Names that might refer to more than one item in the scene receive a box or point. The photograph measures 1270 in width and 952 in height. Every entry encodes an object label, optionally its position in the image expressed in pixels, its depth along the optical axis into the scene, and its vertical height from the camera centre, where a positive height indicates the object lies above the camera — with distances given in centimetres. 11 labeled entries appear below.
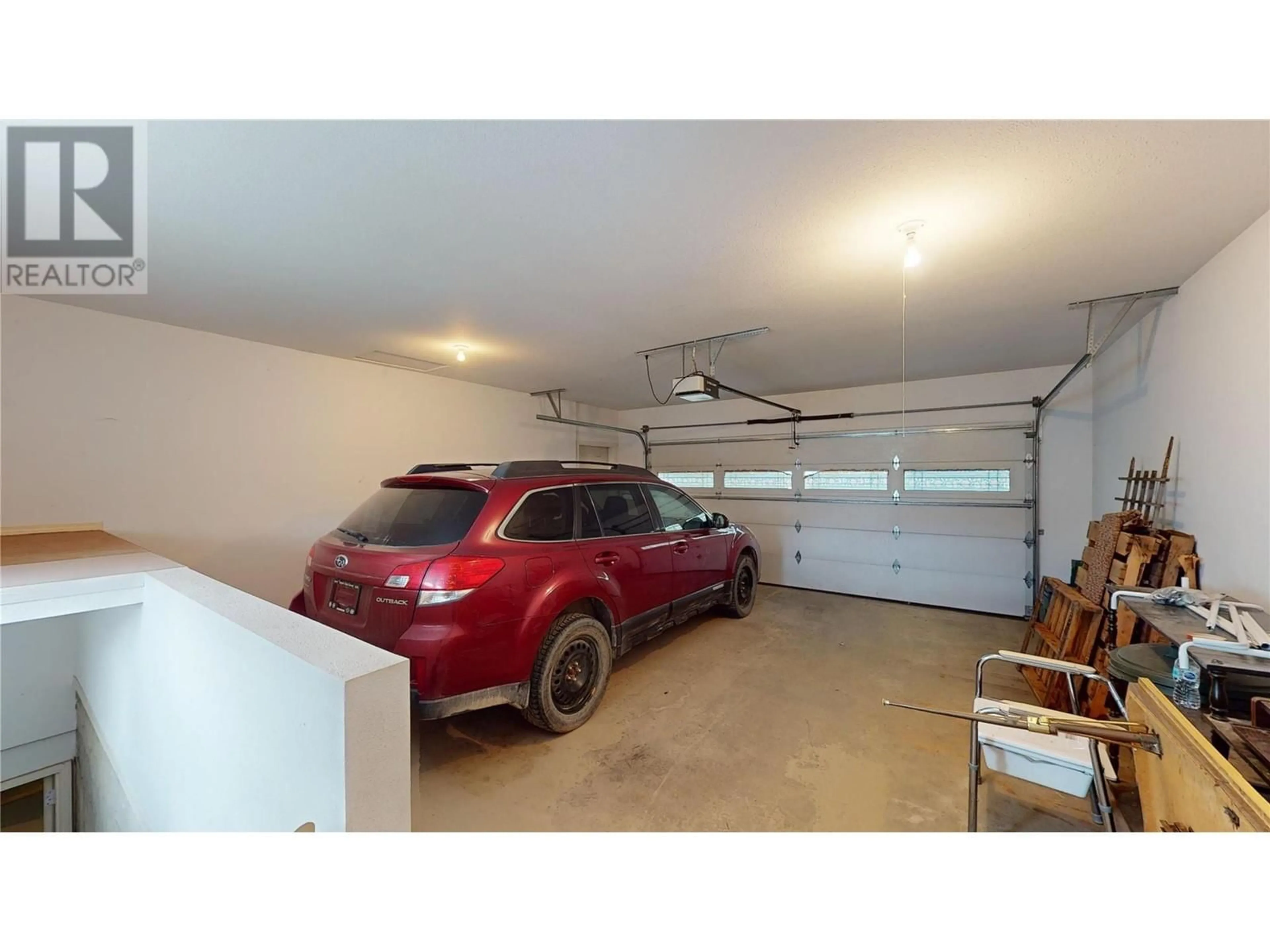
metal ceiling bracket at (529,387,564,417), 545 +103
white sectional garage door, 445 -46
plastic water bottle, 134 -71
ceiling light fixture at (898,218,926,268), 182 +108
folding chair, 144 -106
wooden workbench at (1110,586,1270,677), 135 -62
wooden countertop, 187 -39
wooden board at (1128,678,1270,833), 81 -70
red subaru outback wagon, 193 -58
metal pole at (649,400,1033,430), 445 +73
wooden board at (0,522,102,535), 250 -36
